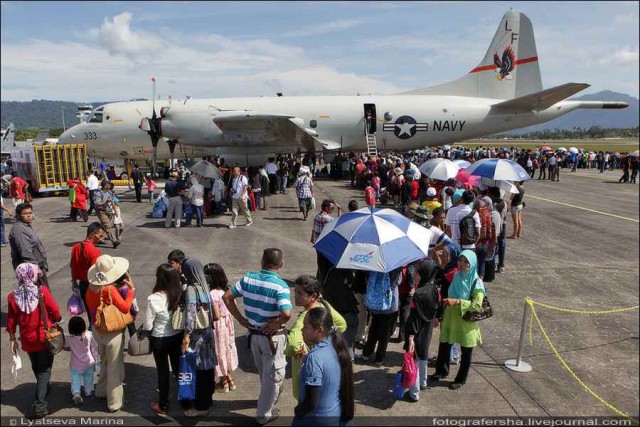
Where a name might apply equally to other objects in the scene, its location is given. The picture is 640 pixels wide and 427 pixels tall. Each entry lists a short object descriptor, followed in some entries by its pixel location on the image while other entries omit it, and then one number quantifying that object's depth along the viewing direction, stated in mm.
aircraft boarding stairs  22719
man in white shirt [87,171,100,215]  14312
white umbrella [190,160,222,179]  13880
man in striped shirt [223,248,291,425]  4121
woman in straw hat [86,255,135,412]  4461
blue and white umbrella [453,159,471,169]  13716
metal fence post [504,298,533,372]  5328
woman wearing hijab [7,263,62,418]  4316
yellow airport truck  18438
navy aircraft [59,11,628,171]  19234
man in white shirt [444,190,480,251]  7820
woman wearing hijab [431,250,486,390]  4848
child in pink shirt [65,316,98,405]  4578
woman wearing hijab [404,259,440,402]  4820
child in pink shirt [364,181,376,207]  10469
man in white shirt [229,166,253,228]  12797
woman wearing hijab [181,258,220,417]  4359
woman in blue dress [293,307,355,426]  2912
